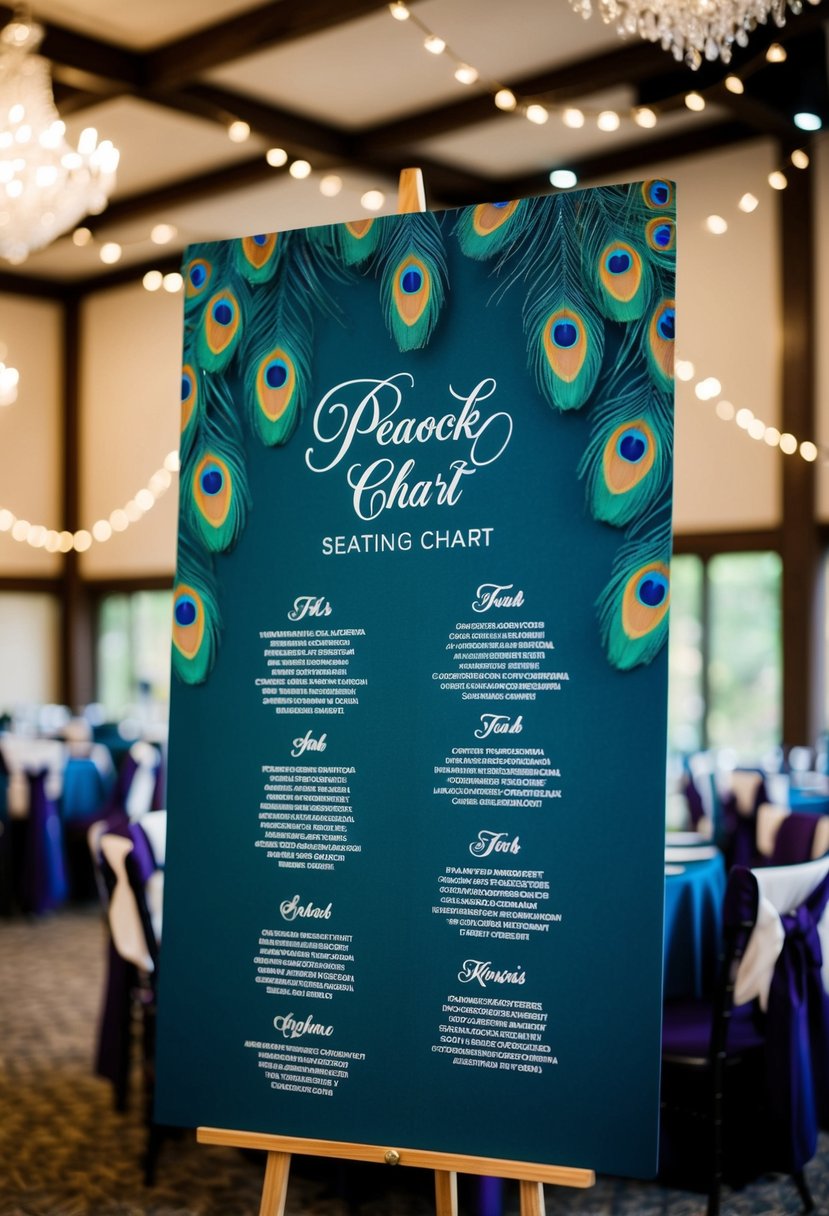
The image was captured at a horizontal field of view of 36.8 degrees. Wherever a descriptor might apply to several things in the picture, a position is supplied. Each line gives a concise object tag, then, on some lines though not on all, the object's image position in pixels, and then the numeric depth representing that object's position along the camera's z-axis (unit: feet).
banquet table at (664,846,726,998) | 13.24
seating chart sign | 7.09
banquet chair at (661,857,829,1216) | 11.34
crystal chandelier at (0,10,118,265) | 17.37
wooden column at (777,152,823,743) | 28.53
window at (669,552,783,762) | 30.22
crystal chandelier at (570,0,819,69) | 14.20
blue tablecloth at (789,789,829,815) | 19.89
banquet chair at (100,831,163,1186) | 13.06
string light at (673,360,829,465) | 28.17
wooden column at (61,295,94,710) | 44.16
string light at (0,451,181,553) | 41.16
